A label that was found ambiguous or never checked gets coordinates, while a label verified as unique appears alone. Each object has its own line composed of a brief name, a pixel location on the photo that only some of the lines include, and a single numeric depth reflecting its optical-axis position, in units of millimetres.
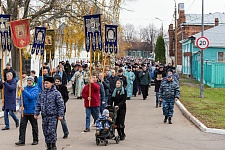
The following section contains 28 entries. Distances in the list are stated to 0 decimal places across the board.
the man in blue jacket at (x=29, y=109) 11680
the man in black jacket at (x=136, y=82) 26688
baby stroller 11602
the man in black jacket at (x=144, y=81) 24750
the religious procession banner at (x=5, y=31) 16328
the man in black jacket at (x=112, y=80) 18094
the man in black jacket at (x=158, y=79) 20900
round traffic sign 22572
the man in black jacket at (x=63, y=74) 23109
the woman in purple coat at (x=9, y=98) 14250
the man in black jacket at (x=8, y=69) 19641
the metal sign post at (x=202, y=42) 22577
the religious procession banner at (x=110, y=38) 18031
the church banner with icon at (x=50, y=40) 22344
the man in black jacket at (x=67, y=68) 36875
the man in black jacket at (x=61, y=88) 13117
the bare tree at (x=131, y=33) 143012
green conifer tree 83625
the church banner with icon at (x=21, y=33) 13766
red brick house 65125
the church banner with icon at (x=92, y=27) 14835
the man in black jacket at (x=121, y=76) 19572
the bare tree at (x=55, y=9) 26516
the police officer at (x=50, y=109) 10195
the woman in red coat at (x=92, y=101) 13797
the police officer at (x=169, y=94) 15719
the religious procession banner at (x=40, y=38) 18244
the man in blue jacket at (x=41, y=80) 16906
